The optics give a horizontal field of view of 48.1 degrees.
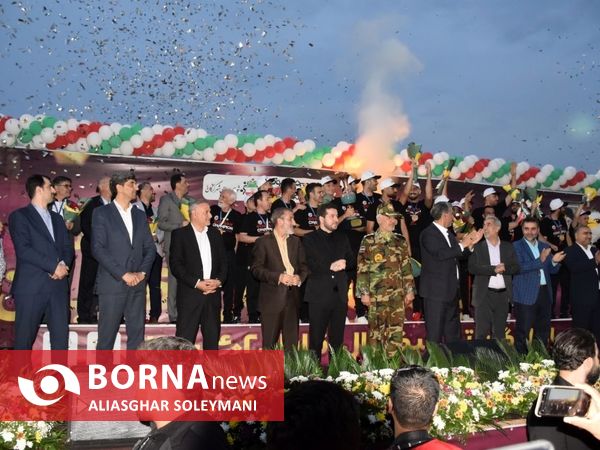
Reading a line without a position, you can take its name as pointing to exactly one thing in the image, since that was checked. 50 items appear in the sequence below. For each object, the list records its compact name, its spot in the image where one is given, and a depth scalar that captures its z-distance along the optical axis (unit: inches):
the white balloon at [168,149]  395.5
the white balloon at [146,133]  389.1
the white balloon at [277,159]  423.5
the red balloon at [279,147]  423.8
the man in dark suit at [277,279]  303.9
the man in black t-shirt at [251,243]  375.6
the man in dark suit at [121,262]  265.9
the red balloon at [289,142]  426.0
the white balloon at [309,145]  431.9
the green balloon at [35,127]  362.9
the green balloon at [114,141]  383.2
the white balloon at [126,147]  386.0
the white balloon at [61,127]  369.4
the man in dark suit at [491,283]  362.0
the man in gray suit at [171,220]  370.9
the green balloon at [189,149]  400.8
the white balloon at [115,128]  382.0
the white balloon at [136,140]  387.2
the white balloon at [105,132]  380.5
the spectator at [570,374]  139.9
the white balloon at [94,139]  377.7
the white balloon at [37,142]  366.6
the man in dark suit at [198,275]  285.9
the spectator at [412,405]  110.7
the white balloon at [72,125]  373.7
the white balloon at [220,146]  406.9
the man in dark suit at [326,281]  313.0
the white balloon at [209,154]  406.0
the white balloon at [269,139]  420.8
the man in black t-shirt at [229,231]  379.2
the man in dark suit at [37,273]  262.5
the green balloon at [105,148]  382.6
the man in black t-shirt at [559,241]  477.4
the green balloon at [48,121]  364.5
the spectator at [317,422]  76.7
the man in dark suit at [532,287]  367.2
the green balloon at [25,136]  363.6
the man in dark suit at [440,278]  331.6
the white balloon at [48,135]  366.6
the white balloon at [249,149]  414.3
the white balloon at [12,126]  358.6
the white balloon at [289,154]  425.4
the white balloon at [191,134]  399.2
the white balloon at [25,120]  360.0
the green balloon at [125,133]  383.6
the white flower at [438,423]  185.9
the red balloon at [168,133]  394.6
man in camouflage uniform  324.8
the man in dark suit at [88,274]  351.3
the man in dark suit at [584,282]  402.6
